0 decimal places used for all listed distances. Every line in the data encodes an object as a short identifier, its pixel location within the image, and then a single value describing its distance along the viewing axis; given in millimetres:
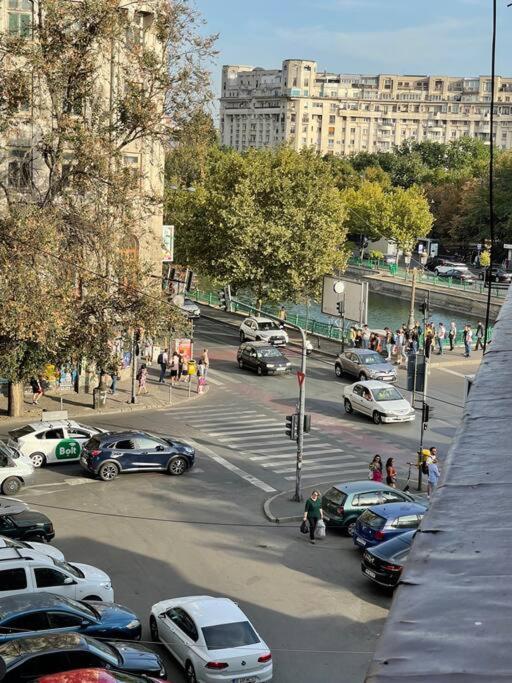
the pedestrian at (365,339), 43844
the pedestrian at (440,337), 45719
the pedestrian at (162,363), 37531
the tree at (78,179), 26875
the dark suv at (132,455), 25406
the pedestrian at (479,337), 46719
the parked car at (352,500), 21875
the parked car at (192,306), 53569
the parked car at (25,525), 20016
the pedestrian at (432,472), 24009
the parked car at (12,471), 23844
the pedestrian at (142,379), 35375
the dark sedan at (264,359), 39844
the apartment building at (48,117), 29578
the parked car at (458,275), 74438
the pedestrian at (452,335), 46750
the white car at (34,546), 17375
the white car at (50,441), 26219
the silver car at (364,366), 37719
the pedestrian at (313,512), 21125
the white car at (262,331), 45844
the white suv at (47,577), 15672
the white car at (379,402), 32250
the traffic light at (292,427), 24828
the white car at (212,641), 14008
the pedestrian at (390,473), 24859
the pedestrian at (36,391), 32531
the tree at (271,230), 48438
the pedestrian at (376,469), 24938
